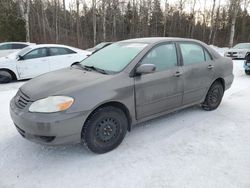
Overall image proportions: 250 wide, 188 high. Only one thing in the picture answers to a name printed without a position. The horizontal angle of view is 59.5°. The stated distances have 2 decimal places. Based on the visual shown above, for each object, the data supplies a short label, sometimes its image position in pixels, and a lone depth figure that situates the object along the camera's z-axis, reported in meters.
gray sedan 2.66
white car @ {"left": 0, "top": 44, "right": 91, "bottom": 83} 7.55
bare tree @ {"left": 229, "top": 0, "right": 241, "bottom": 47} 21.75
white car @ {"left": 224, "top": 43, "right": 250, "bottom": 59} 14.87
